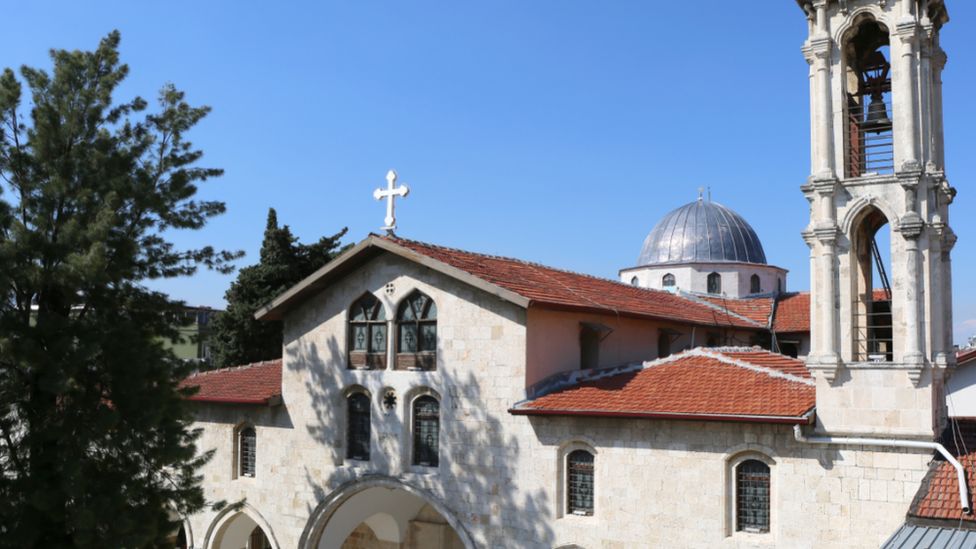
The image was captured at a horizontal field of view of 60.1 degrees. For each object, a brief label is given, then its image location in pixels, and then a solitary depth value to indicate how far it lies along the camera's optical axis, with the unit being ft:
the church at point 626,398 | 43.32
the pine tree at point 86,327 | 43.65
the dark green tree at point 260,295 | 112.78
